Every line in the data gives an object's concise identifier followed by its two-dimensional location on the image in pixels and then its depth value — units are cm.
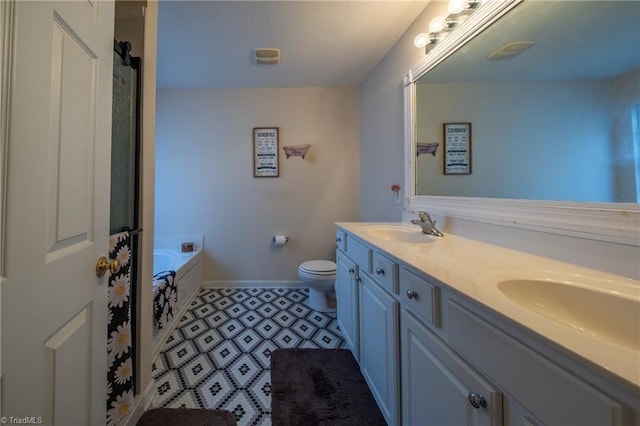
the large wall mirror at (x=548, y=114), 73
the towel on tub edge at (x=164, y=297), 160
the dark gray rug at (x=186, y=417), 116
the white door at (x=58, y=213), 47
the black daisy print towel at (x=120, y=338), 96
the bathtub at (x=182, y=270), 210
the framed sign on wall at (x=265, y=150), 272
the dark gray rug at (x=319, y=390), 119
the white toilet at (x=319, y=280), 216
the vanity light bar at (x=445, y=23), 123
